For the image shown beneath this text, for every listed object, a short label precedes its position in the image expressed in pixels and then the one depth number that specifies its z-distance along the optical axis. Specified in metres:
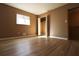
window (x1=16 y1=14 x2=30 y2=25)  3.72
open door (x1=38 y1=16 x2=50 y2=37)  4.15
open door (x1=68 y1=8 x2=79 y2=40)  3.24
